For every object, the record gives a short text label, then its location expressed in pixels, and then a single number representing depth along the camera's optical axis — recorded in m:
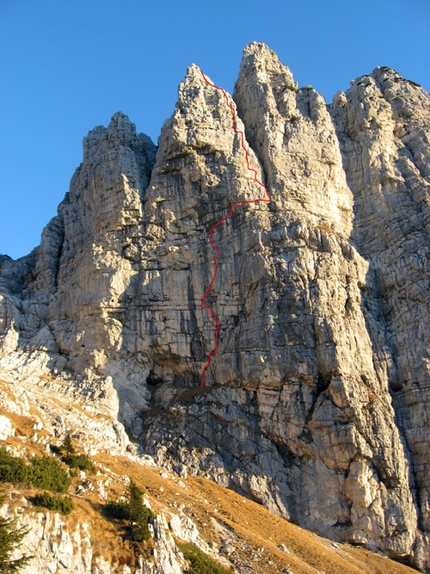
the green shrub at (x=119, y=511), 29.19
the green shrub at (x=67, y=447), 33.69
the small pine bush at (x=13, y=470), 27.52
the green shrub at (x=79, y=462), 32.69
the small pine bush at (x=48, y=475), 28.06
